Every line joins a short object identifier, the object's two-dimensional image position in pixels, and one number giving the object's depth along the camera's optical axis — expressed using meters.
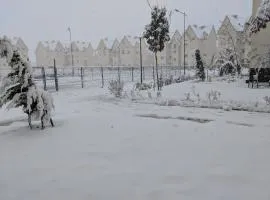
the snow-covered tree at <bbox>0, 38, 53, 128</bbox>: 6.57
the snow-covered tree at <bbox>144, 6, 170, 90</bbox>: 15.12
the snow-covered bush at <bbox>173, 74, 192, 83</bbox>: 21.23
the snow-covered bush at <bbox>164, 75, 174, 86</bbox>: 18.96
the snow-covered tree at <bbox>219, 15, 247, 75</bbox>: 25.33
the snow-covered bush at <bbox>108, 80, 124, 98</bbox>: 12.47
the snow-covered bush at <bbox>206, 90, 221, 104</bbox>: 10.27
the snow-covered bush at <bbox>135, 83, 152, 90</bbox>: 15.26
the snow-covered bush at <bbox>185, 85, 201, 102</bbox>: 10.67
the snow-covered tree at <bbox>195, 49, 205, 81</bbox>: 20.33
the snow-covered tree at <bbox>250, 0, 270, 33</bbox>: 8.67
